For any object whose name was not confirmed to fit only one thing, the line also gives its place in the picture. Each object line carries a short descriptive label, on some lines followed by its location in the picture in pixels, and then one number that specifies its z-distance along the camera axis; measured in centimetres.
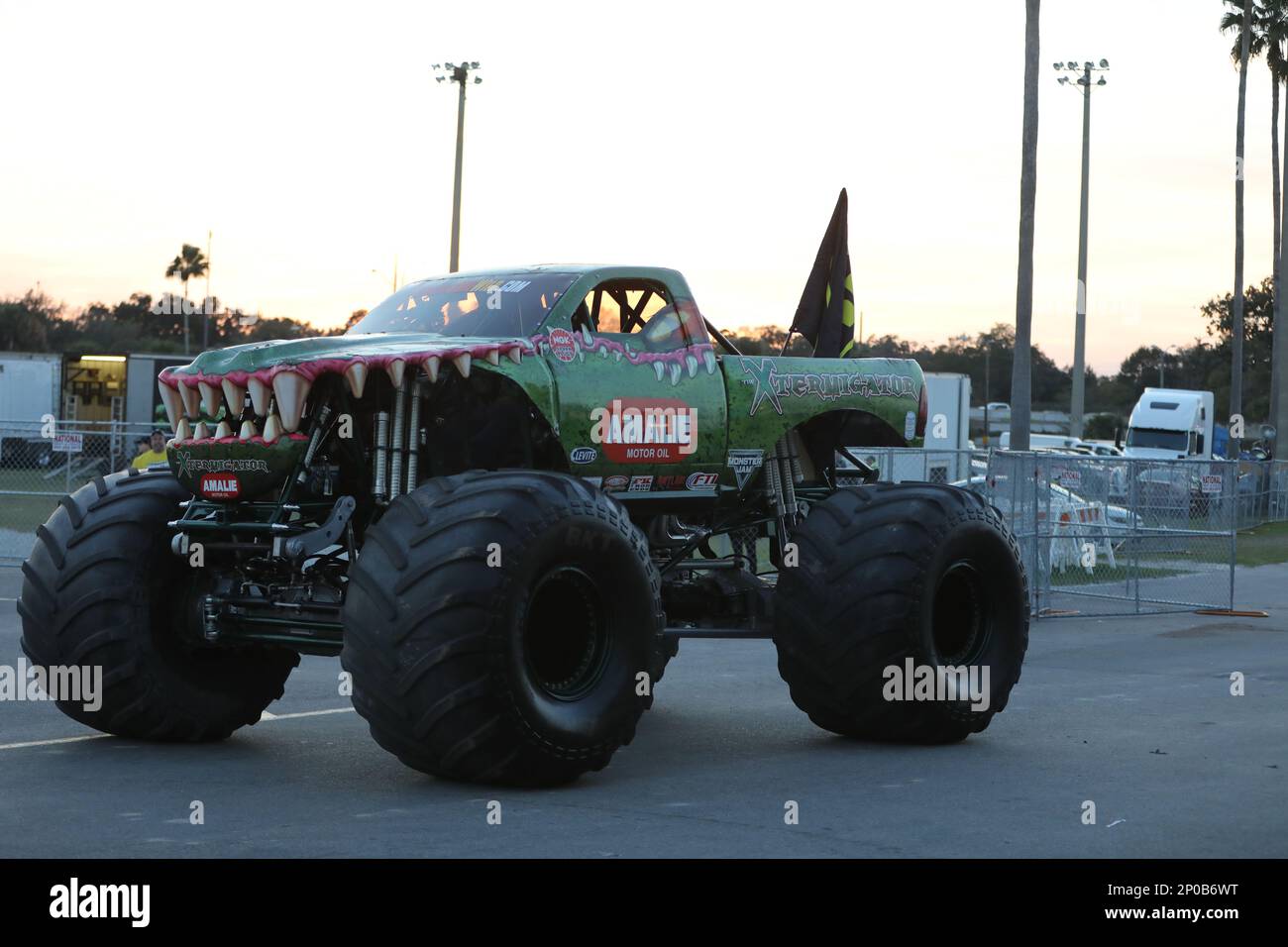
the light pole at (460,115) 3688
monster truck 803
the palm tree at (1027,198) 2552
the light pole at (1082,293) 5428
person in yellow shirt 2086
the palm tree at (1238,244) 5084
